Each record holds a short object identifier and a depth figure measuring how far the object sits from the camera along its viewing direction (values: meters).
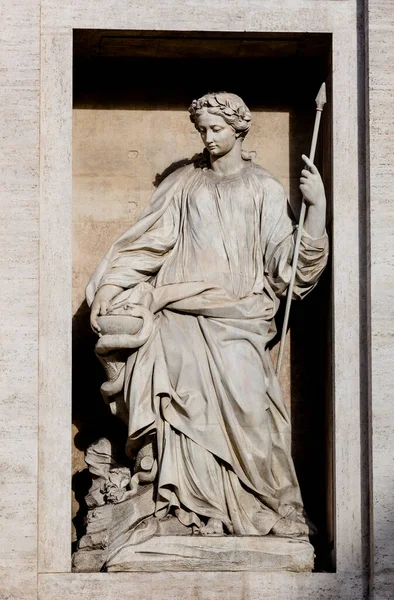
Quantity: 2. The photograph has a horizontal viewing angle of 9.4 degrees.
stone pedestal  14.88
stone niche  15.88
